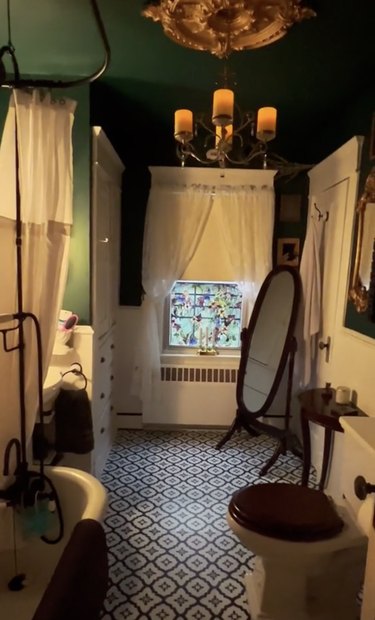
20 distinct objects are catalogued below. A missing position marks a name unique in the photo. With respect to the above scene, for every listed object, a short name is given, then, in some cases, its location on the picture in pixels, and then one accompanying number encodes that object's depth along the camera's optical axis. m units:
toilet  1.59
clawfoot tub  1.10
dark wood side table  2.26
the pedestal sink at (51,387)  2.08
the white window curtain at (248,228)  3.52
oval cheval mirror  3.12
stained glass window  3.81
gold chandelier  1.85
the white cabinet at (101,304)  2.55
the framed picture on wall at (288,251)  3.70
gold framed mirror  2.23
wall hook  3.03
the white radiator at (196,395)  3.72
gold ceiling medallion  1.65
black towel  2.27
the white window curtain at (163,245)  3.53
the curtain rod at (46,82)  1.32
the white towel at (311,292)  3.06
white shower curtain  1.65
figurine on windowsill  3.81
